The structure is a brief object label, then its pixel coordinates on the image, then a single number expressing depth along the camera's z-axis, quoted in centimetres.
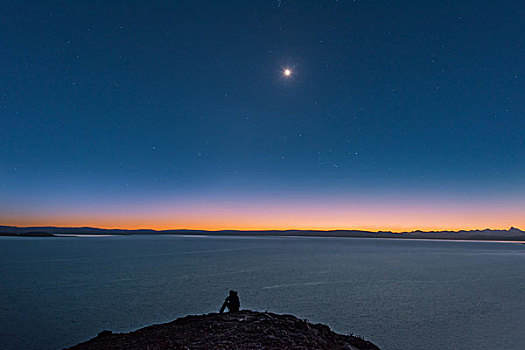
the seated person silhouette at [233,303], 1242
